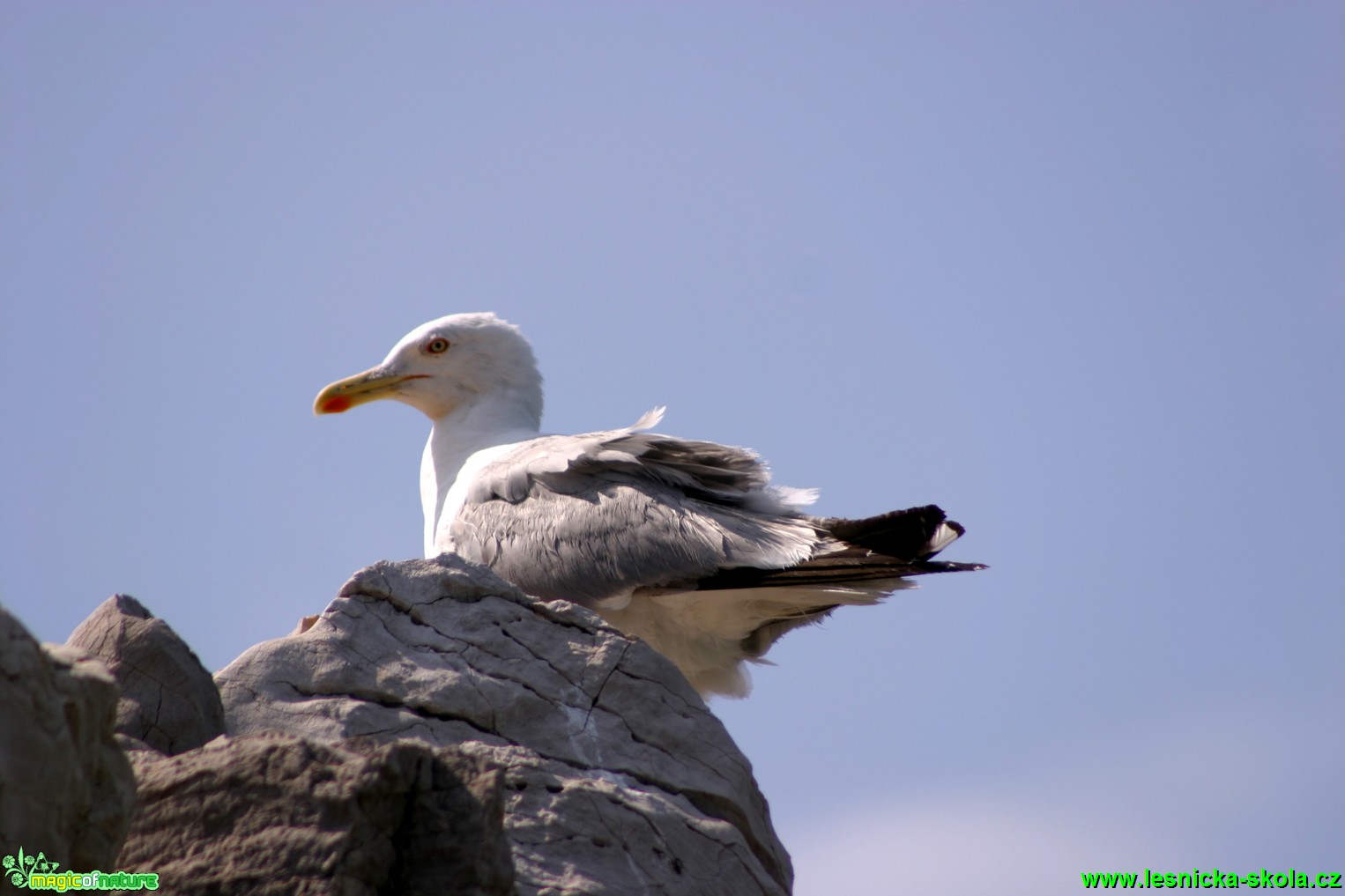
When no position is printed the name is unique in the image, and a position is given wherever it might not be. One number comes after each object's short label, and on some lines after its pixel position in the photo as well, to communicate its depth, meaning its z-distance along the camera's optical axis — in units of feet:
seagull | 51.13
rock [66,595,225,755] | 32.09
